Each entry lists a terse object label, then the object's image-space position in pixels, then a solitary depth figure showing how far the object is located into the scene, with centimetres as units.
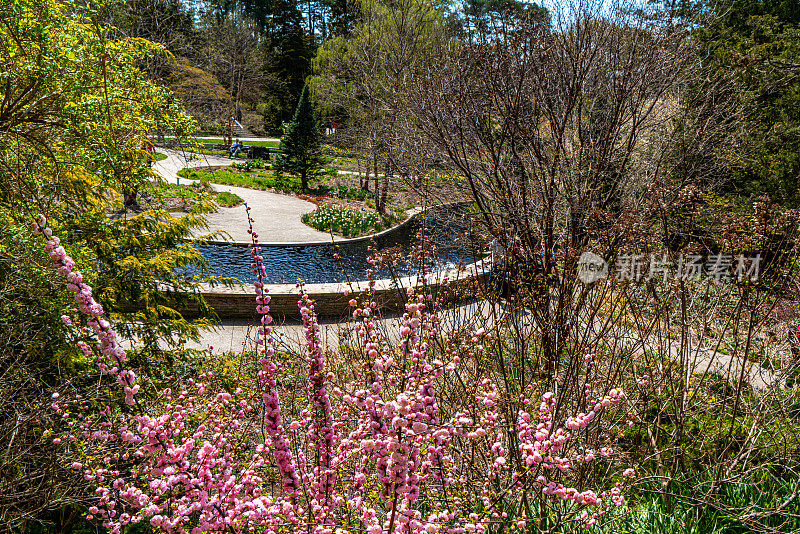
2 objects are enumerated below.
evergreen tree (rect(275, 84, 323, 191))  1986
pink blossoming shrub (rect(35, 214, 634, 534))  158
